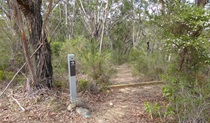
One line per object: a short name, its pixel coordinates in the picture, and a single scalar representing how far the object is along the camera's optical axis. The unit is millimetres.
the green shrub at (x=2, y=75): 4699
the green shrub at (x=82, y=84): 4160
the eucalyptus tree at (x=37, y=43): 3535
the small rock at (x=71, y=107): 3230
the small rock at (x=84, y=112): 3094
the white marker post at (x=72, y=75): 3364
